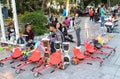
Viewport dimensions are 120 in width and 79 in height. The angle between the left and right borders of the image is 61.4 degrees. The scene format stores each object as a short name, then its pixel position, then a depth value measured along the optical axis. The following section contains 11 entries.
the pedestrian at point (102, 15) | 6.66
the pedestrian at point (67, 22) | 6.44
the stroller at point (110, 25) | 5.87
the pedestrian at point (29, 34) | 3.87
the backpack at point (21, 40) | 3.96
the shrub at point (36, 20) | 5.47
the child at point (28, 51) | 3.61
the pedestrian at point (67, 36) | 4.87
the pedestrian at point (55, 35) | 3.48
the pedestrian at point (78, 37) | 3.98
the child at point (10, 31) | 4.76
